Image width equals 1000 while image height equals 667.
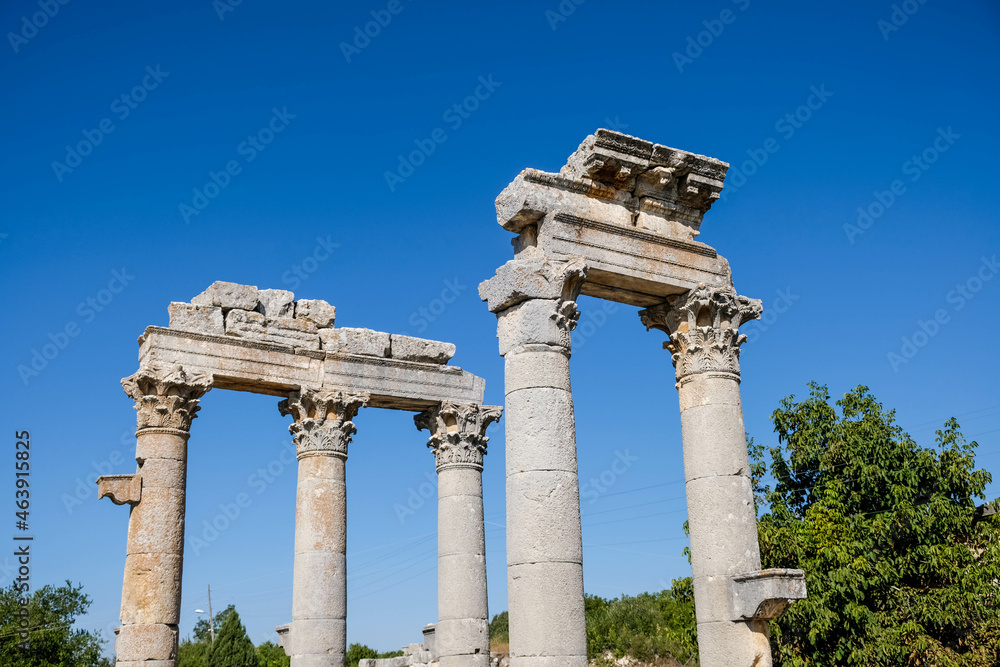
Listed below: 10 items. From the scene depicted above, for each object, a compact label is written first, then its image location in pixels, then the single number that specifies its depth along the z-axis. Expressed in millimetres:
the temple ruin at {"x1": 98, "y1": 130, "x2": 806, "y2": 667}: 12602
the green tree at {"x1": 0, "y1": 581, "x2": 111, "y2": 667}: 40000
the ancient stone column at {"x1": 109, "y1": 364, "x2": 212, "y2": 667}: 17531
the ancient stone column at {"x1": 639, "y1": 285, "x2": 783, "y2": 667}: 13273
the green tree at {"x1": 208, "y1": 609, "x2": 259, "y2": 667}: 52281
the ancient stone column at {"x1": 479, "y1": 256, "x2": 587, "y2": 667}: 11977
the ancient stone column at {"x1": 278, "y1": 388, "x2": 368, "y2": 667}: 19500
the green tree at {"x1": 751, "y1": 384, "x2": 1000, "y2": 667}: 23156
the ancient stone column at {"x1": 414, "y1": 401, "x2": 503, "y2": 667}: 20797
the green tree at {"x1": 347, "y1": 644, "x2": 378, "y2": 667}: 53322
